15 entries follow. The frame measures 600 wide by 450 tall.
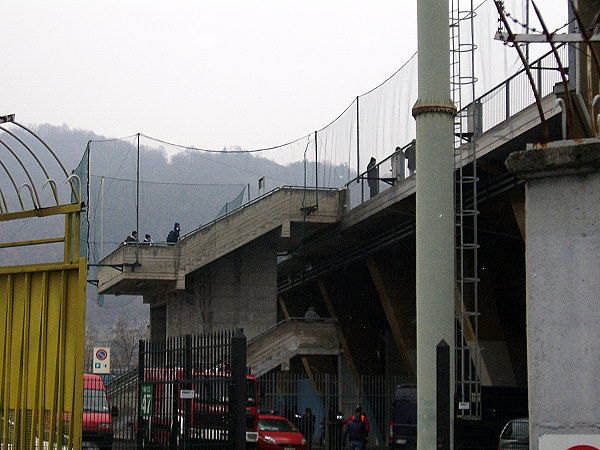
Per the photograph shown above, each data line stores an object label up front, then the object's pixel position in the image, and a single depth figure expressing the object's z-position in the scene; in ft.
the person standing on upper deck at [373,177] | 124.06
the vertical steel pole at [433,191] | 53.31
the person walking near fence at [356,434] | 96.07
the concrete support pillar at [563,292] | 20.80
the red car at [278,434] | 98.12
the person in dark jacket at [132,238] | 135.60
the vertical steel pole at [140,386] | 52.95
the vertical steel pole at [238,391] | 44.06
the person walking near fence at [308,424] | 111.18
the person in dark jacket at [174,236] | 142.72
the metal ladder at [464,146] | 84.53
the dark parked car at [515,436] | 80.28
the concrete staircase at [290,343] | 135.23
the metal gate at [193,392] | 44.37
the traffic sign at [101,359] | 130.31
